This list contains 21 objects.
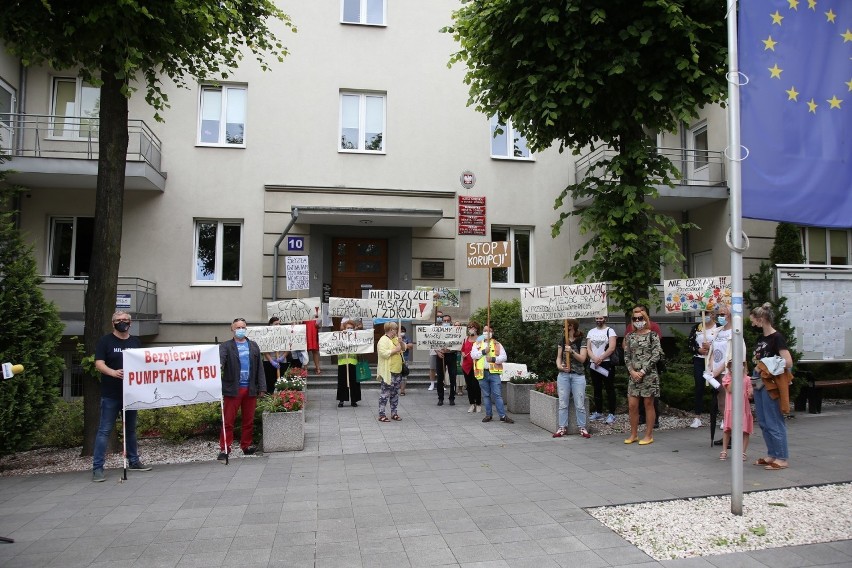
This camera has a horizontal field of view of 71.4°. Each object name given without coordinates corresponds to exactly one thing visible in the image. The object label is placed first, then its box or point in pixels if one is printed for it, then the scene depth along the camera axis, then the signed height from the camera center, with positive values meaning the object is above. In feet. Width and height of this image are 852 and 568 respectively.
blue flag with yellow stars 18.52 +6.24
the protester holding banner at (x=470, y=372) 38.72 -3.79
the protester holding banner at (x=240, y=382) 27.89 -3.35
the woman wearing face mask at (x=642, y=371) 28.48 -2.55
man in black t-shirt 24.90 -3.27
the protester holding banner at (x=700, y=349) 30.53 -1.65
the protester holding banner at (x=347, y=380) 40.45 -4.58
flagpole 18.15 +2.16
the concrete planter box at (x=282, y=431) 28.78 -5.77
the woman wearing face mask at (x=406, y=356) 46.39 -3.72
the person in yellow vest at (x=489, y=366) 34.47 -2.98
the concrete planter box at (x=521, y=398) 38.45 -5.36
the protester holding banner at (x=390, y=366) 35.55 -3.12
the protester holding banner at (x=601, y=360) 33.17 -2.42
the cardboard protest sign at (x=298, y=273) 46.44 +3.11
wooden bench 37.22 -4.59
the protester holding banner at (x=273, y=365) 39.88 -3.62
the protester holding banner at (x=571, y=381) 30.96 -3.37
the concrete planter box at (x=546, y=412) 32.04 -5.37
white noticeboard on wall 37.91 +0.79
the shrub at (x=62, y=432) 31.35 -6.51
